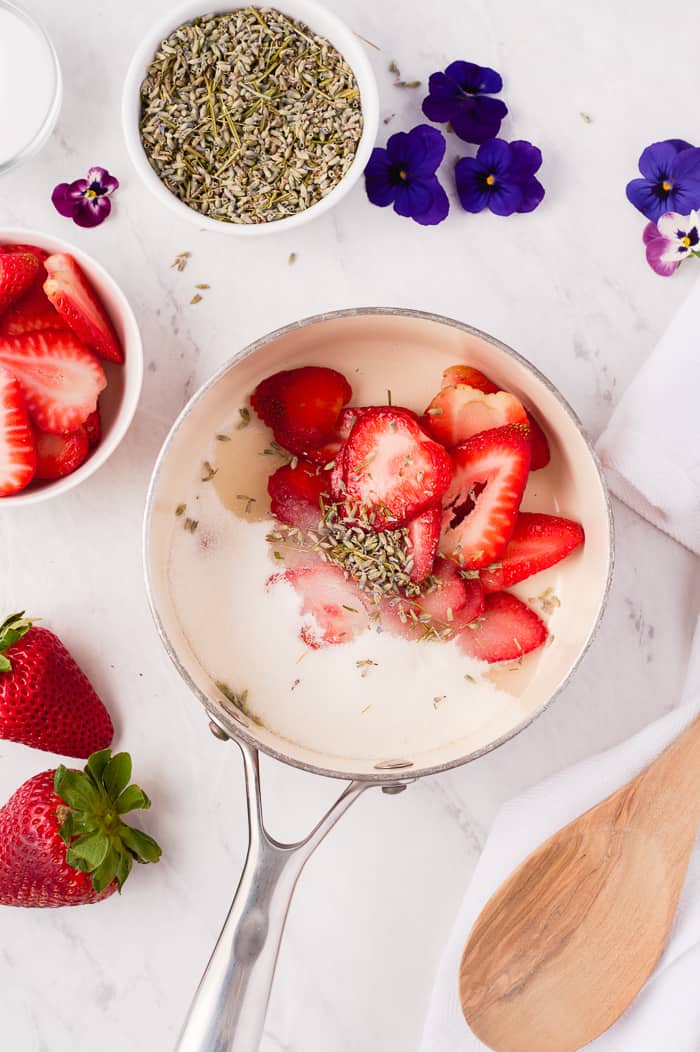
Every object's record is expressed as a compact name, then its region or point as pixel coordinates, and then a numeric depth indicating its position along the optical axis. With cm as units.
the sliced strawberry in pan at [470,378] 76
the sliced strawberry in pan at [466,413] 76
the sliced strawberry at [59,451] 77
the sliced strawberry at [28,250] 77
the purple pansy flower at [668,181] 79
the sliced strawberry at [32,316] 77
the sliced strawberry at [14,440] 75
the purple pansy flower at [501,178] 79
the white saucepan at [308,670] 74
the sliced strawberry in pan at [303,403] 77
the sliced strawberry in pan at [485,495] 75
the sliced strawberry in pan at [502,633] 77
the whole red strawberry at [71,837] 77
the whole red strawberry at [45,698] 77
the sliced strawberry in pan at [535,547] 76
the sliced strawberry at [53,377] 76
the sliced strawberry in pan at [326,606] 77
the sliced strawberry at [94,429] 77
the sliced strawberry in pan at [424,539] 76
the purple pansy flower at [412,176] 79
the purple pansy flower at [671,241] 79
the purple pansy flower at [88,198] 79
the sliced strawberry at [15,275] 76
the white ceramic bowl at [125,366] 76
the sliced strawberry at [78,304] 76
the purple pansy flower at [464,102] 79
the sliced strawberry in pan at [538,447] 76
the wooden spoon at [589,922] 78
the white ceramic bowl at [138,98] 77
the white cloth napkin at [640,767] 78
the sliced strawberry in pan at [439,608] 76
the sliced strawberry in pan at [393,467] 75
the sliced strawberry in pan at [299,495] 77
